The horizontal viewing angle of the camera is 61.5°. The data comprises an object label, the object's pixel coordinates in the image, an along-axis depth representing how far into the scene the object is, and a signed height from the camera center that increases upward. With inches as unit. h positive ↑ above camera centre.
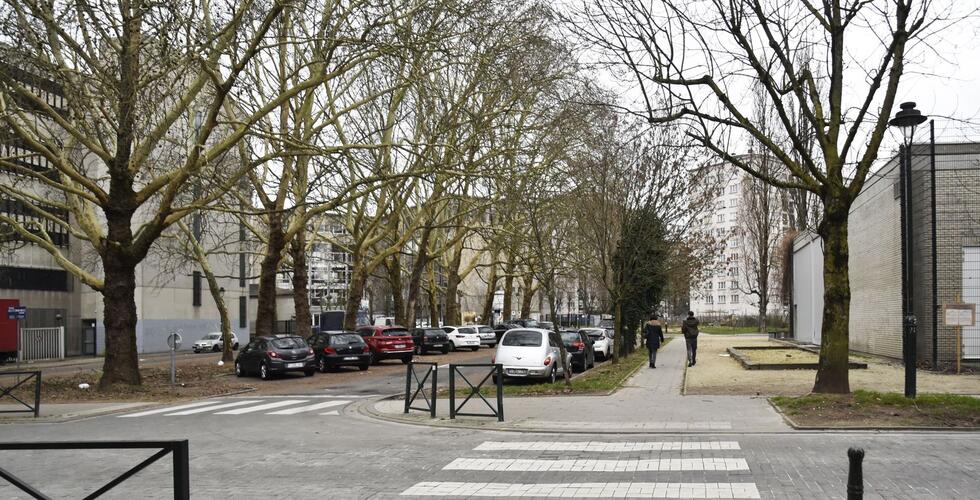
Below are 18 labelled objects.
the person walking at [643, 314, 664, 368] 1047.0 -80.3
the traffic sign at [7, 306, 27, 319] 1253.0 -53.4
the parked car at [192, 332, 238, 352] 2128.4 -174.6
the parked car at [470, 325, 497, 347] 1985.7 -146.4
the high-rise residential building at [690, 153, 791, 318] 2043.2 +108.2
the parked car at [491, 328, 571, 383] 813.9 -79.5
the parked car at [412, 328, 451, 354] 1684.3 -132.4
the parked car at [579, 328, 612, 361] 1290.6 -106.9
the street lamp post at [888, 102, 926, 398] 530.0 +3.8
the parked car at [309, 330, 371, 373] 1139.9 -104.2
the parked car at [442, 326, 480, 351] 1817.8 -137.5
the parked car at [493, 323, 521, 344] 2068.4 -137.2
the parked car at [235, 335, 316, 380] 1035.3 -102.8
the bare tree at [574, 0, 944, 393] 540.7 +111.2
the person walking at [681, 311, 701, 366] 1000.0 -73.9
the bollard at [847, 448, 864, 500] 173.8 -43.5
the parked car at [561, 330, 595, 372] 1031.6 -92.7
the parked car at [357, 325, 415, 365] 1336.1 -110.1
